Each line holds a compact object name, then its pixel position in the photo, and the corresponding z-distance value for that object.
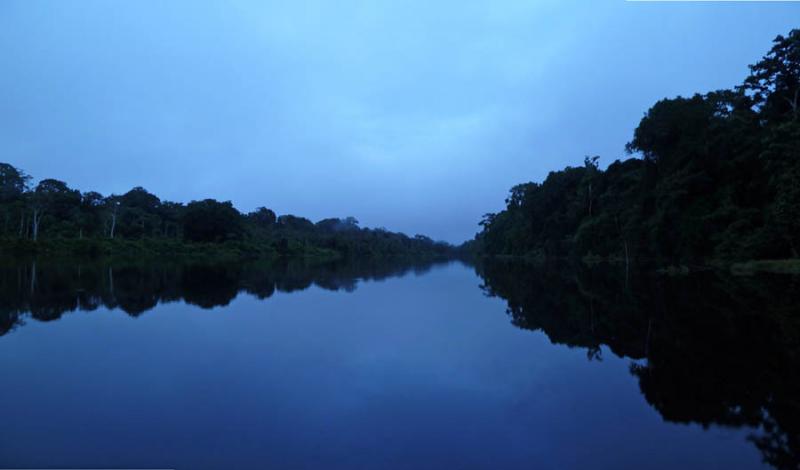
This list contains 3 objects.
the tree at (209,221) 60.09
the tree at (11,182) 49.78
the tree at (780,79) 26.86
